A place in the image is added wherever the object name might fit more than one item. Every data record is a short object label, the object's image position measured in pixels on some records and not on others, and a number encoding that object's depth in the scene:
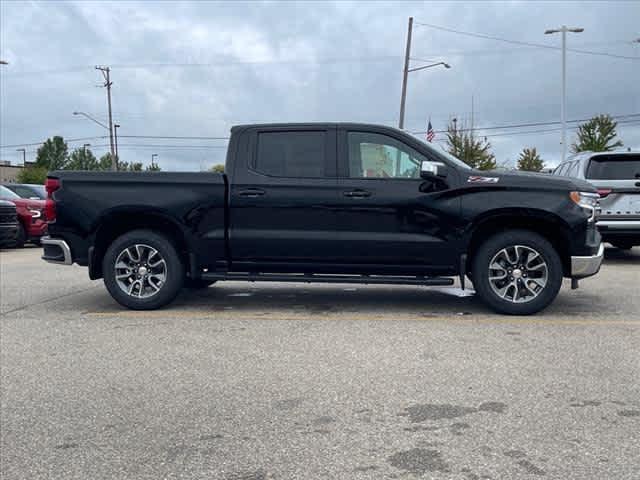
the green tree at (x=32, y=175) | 87.88
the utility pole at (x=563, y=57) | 30.09
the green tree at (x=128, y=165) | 99.25
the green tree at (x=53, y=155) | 95.25
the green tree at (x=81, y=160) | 93.44
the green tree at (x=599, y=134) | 42.24
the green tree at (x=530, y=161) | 49.22
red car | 15.30
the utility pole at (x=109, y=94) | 52.44
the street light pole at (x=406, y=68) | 28.45
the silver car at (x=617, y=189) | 9.93
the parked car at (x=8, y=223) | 13.05
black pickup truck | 6.25
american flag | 28.42
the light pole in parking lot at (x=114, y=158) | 52.22
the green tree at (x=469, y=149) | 39.22
